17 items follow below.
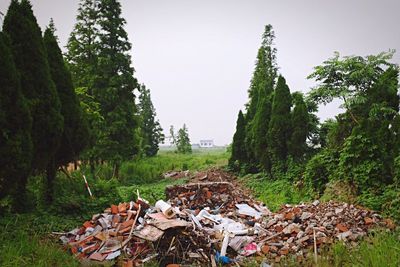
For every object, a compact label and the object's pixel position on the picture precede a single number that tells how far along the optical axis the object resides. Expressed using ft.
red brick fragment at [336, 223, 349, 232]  19.38
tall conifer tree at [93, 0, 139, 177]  54.19
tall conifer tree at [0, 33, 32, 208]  17.63
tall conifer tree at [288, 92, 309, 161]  43.62
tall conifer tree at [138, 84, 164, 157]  136.36
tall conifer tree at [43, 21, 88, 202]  24.88
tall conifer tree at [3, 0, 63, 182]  21.31
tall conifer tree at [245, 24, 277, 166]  53.26
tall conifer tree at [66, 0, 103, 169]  55.16
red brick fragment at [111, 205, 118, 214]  22.94
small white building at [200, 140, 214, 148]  470.80
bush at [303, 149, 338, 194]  31.71
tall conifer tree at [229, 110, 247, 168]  66.28
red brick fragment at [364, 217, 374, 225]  19.92
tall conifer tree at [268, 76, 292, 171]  46.60
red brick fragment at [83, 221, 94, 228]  21.34
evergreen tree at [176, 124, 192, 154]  165.81
